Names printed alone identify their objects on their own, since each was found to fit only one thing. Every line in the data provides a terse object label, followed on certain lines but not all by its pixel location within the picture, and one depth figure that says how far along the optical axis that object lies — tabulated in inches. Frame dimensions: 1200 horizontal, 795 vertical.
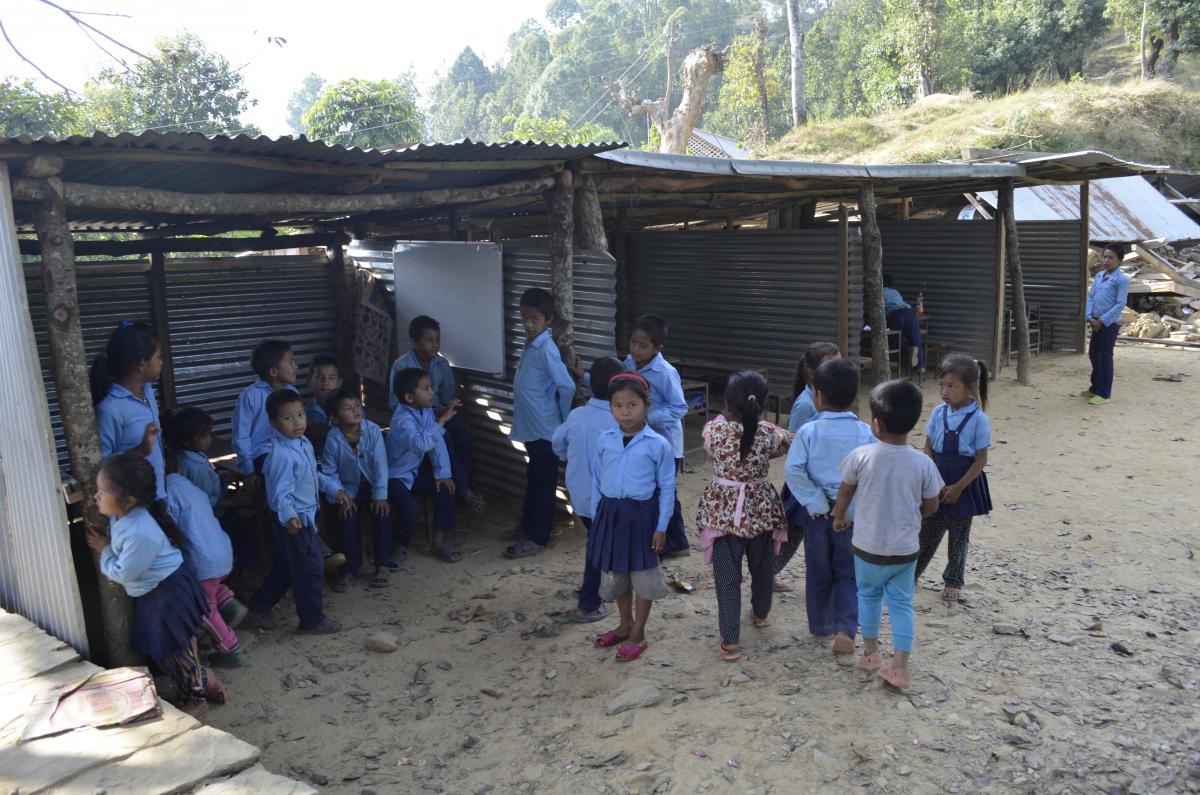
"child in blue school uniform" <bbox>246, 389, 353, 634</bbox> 181.8
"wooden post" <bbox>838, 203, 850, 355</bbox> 325.4
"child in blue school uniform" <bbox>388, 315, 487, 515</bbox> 244.2
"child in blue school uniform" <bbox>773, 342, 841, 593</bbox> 173.8
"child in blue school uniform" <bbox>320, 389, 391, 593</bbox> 209.8
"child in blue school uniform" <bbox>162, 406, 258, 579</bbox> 182.9
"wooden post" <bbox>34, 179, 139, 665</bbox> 152.8
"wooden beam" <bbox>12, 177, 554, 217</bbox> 157.9
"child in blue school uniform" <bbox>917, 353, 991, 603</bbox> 175.6
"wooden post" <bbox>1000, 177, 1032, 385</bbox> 424.5
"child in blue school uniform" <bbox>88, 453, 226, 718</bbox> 147.1
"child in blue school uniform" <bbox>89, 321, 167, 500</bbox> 167.6
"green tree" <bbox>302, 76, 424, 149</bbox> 923.4
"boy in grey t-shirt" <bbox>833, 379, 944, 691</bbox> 144.9
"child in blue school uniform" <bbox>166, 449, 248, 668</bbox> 166.6
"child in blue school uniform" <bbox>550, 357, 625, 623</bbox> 192.7
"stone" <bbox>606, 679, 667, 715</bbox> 151.6
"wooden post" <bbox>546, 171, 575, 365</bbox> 236.8
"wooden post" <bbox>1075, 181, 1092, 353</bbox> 479.8
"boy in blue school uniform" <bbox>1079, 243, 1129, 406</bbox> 370.0
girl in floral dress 159.5
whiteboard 258.2
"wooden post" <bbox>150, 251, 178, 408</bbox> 267.1
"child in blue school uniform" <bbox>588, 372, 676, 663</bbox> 161.2
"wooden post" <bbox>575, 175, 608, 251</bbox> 242.7
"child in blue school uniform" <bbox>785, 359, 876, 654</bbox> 156.6
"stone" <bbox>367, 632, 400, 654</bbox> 182.5
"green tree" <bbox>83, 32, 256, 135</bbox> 663.1
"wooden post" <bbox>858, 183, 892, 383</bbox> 363.6
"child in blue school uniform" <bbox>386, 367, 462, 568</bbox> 224.4
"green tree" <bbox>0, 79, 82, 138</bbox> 496.4
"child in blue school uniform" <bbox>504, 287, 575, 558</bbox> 229.0
